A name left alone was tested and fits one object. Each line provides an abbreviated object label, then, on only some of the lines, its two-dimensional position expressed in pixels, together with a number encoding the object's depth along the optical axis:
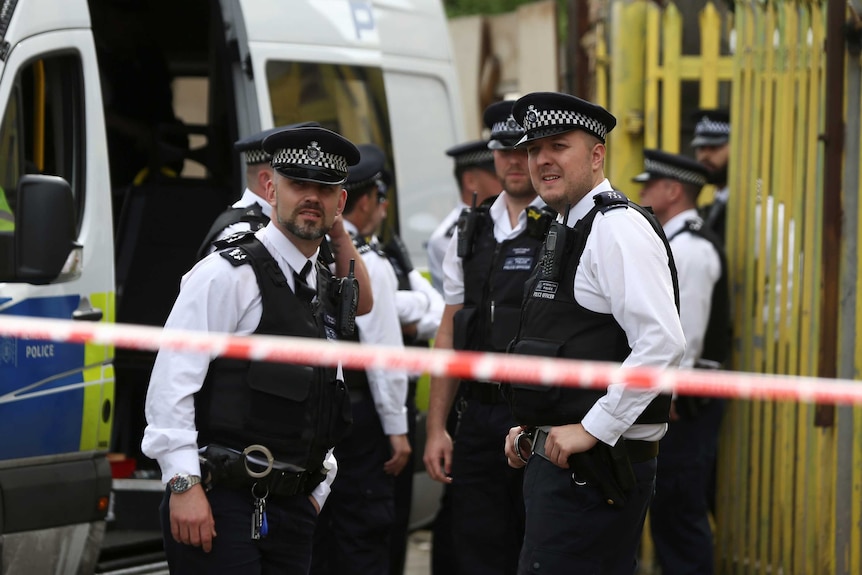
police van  8.70
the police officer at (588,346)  7.18
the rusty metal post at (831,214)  10.65
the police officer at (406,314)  11.60
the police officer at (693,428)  11.90
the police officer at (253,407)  7.27
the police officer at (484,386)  9.80
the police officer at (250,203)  9.25
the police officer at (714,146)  14.07
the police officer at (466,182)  12.70
